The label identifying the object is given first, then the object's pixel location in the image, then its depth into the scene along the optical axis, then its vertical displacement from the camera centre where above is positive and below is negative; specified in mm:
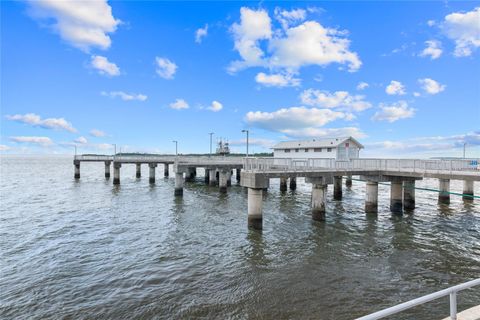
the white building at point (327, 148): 31000 +1249
